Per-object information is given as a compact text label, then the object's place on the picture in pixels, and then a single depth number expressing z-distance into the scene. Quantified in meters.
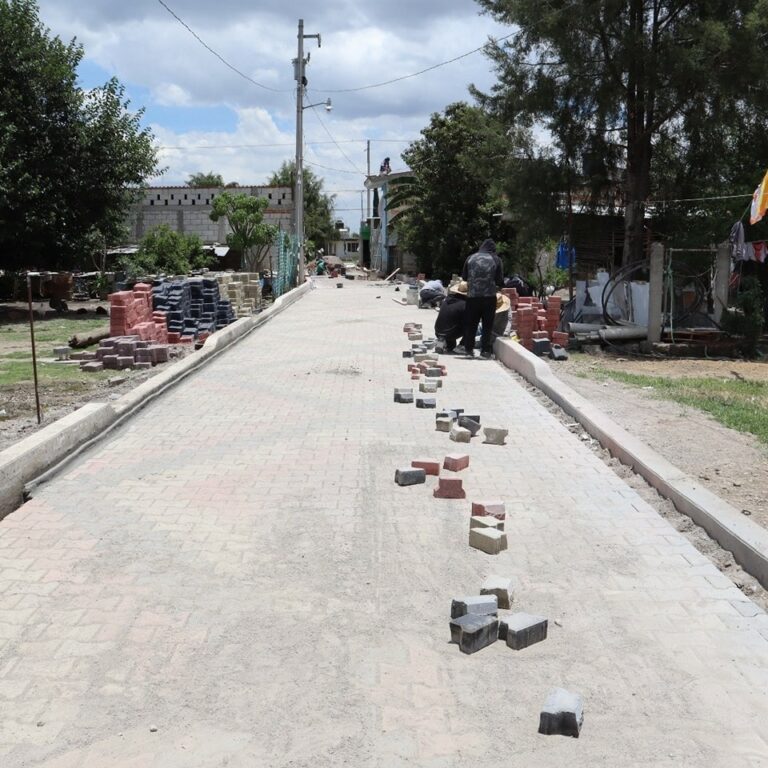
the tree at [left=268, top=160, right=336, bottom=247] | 67.94
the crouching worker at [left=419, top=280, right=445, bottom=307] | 23.34
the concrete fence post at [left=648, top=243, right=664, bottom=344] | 16.23
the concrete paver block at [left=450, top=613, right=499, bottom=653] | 3.66
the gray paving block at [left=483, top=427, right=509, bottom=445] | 7.46
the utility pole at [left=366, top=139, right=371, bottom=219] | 63.09
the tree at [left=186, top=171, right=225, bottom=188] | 68.13
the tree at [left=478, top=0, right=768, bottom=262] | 16.98
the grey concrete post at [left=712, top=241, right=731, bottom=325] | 16.64
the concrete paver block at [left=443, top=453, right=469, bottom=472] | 6.38
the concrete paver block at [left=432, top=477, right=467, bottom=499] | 5.85
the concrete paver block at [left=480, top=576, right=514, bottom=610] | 4.11
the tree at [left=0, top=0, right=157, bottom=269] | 20.31
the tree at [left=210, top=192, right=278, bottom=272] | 38.81
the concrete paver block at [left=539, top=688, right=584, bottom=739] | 3.05
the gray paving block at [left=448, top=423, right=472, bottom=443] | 7.46
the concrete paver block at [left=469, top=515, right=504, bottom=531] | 5.05
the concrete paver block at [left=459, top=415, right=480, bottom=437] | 7.74
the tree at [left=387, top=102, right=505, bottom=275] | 37.22
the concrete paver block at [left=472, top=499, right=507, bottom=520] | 5.31
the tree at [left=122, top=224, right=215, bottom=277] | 28.47
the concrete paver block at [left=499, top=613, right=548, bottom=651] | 3.71
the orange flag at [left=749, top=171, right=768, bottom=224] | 13.53
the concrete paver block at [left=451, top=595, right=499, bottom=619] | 3.88
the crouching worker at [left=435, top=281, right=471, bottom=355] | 13.59
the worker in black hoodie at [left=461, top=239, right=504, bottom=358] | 12.96
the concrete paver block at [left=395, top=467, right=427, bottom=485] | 6.10
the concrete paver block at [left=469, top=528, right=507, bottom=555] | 4.84
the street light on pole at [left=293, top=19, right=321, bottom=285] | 33.84
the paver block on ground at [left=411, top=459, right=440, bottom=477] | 6.34
